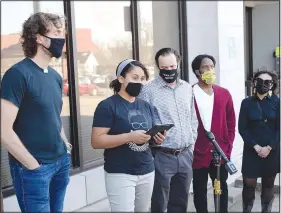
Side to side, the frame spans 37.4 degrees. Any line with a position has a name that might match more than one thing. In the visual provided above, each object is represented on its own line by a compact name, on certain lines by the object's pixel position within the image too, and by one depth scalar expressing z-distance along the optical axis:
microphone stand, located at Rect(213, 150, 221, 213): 3.29
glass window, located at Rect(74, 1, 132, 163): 4.80
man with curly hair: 2.09
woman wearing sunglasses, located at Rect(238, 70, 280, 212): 3.69
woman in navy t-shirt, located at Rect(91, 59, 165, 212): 2.62
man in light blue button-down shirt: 3.13
